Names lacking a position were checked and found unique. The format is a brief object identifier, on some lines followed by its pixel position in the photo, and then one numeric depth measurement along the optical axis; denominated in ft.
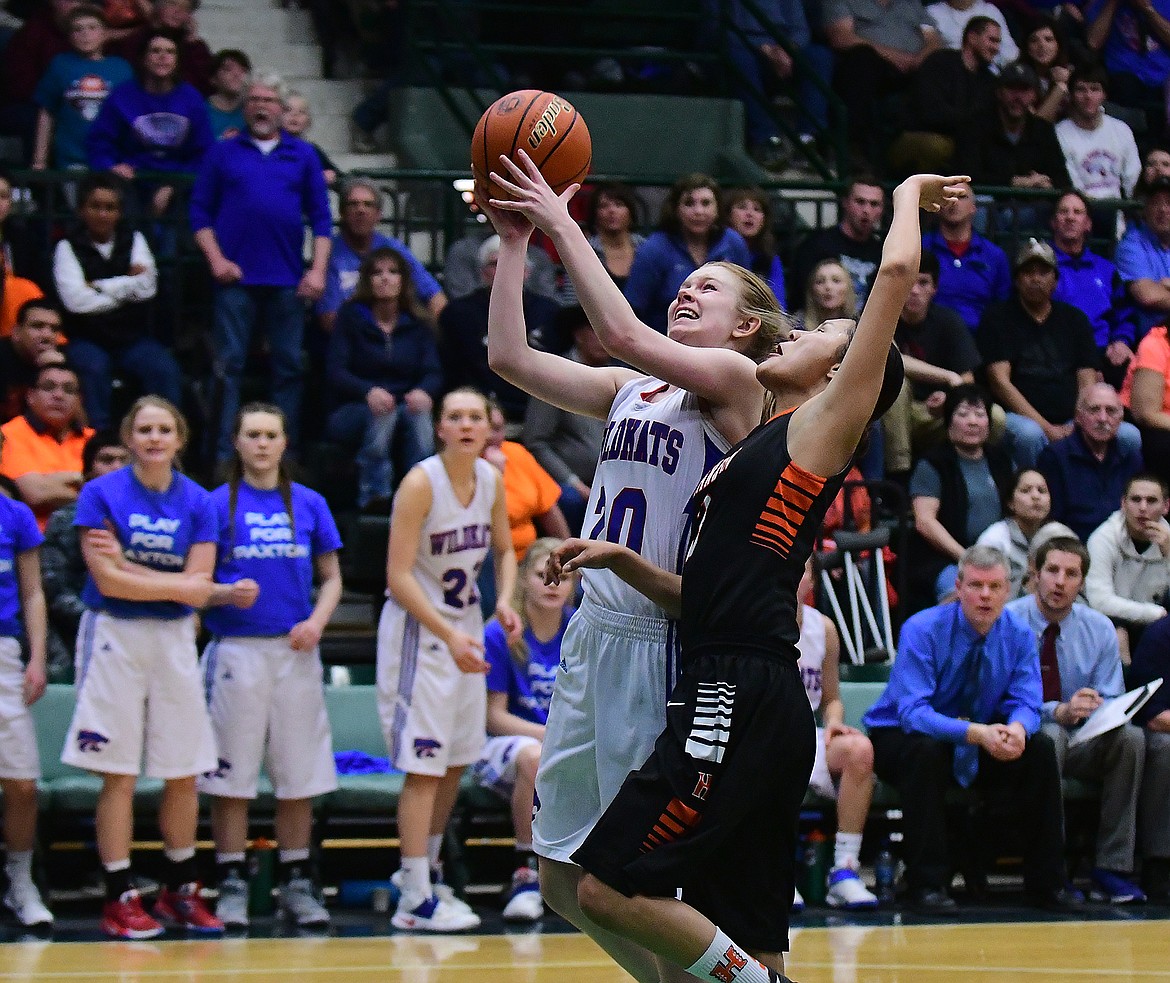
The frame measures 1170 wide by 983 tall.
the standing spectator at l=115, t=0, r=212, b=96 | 58.76
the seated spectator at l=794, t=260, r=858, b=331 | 52.68
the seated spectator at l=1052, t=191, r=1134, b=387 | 61.31
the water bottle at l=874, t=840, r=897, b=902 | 44.38
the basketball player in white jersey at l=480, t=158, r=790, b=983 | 23.93
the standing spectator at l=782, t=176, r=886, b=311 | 57.09
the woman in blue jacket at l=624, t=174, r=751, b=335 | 52.54
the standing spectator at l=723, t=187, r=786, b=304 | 55.56
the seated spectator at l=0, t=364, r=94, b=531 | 45.82
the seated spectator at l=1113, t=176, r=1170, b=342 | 62.46
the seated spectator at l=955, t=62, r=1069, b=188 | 66.59
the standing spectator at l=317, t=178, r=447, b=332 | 53.93
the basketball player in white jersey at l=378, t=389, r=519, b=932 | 40.23
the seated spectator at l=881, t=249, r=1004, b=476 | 55.28
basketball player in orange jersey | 22.12
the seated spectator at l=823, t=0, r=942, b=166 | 70.67
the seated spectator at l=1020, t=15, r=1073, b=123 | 70.39
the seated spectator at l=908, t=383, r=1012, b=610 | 52.36
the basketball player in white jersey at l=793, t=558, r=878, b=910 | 43.01
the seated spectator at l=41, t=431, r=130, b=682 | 43.29
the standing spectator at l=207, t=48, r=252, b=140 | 58.99
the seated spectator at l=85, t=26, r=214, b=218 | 55.14
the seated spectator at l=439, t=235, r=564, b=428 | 52.68
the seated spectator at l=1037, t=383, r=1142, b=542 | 53.65
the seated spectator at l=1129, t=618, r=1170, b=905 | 44.66
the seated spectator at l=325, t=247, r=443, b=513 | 50.55
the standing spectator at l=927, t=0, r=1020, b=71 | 72.14
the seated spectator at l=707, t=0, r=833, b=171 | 70.26
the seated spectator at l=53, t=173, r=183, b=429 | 50.92
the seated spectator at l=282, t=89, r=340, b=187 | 54.67
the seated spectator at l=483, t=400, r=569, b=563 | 48.27
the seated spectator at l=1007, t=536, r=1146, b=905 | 44.75
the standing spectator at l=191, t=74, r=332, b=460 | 51.94
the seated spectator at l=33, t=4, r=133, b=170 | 56.76
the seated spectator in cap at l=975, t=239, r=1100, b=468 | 58.01
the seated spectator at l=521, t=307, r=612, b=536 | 50.27
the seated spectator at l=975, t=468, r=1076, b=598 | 50.13
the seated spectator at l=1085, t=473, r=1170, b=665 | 49.11
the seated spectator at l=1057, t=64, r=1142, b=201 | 68.73
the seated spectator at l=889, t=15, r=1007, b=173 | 66.22
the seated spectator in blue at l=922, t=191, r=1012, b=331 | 60.29
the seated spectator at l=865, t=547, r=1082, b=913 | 43.31
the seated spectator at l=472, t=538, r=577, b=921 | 41.92
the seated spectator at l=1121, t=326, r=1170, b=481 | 56.67
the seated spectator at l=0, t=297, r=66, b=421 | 48.32
